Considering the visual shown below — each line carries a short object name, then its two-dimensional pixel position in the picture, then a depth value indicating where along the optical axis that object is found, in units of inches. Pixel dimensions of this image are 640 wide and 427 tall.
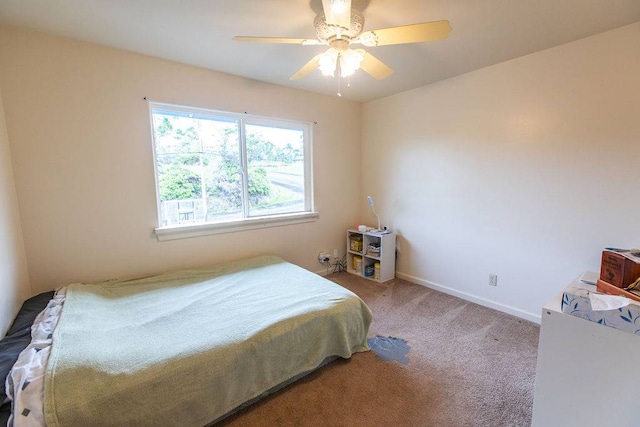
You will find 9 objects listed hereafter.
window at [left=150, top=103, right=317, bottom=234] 99.3
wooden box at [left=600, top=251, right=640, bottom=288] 52.1
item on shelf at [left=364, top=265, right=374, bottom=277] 141.7
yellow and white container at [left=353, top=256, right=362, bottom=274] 145.6
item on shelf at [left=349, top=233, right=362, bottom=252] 145.8
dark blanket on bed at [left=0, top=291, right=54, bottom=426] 42.8
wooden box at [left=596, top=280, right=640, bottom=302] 47.3
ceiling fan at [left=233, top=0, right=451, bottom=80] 53.1
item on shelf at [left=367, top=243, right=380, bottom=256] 137.0
